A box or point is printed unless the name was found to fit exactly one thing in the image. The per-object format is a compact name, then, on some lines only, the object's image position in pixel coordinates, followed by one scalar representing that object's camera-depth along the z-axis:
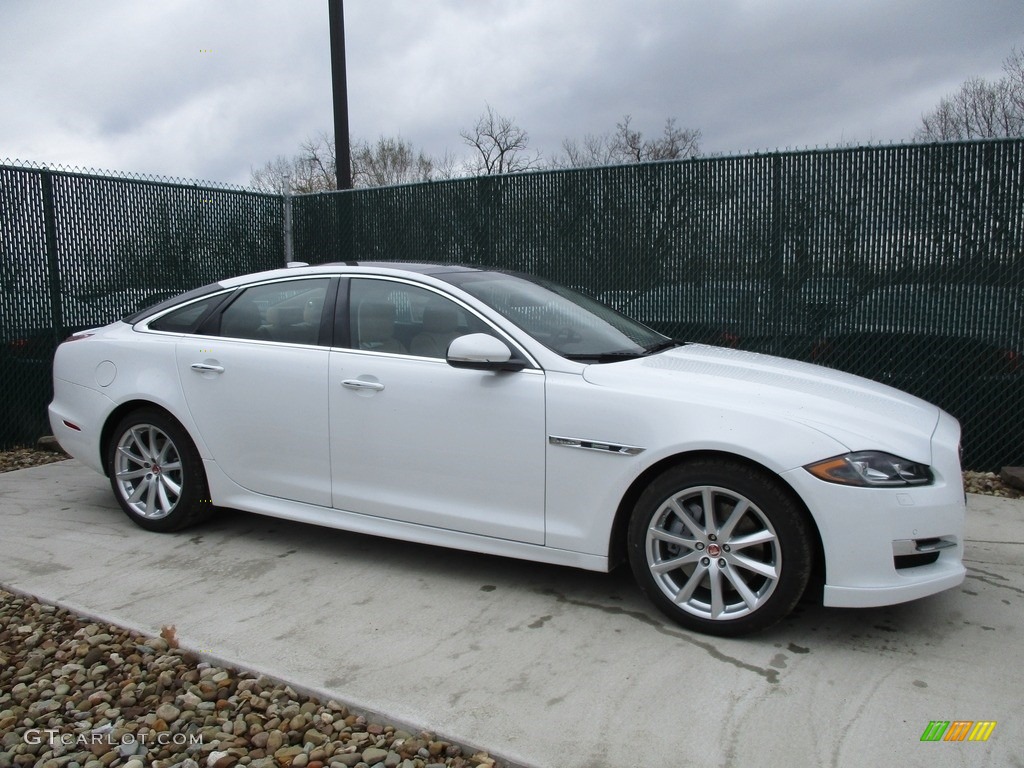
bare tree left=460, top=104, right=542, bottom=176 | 40.53
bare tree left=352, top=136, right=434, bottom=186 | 42.03
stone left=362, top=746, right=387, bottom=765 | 2.67
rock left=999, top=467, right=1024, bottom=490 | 5.70
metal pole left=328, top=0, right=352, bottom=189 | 9.91
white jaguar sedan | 3.23
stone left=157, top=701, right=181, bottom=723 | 2.90
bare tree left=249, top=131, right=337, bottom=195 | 39.28
